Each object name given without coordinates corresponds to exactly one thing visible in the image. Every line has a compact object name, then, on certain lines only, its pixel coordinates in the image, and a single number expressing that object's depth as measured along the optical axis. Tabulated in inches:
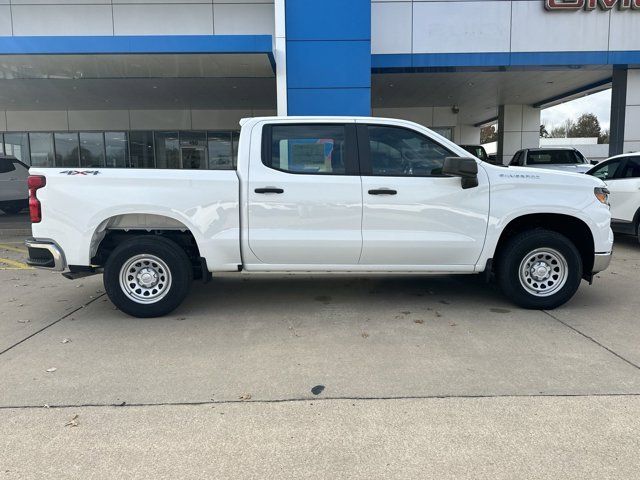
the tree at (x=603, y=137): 2558.1
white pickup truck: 198.4
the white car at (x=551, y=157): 577.6
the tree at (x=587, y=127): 3051.2
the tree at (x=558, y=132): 3285.7
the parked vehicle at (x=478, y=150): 651.0
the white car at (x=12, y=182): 597.0
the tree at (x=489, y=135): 2178.9
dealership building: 457.4
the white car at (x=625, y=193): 359.3
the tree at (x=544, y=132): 3334.6
